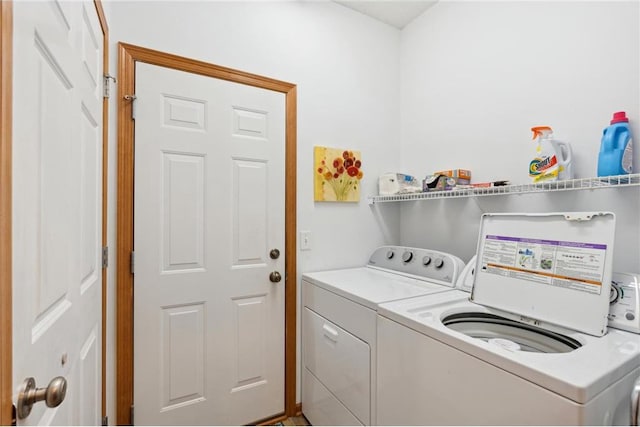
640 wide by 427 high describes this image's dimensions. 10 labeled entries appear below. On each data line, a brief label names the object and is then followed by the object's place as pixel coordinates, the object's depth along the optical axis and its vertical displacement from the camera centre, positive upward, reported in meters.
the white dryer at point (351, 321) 1.47 -0.58
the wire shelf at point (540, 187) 1.20 +0.11
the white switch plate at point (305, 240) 2.06 -0.19
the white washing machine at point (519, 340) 0.82 -0.42
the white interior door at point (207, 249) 1.64 -0.22
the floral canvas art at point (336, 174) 2.11 +0.26
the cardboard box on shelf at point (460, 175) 1.90 +0.22
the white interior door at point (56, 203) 0.60 +0.02
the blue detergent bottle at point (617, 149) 1.22 +0.25
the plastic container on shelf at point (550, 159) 1.39 +0.24
